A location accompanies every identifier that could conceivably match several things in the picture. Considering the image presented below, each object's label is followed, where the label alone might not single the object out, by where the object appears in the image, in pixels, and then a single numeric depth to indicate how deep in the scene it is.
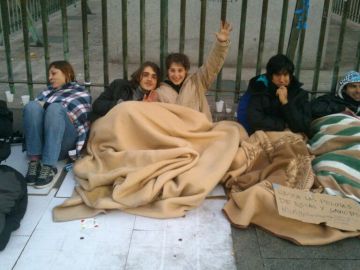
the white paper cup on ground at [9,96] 3.93
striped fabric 2.90
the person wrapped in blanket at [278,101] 3.44
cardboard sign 2.67
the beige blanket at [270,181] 2.69
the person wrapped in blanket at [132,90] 3.56
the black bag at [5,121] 3.38
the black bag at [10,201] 2.59
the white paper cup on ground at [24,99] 3.90
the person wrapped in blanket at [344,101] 3.61
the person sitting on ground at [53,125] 3.24
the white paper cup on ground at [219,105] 3.92
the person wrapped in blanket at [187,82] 3.54
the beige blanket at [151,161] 2.88
